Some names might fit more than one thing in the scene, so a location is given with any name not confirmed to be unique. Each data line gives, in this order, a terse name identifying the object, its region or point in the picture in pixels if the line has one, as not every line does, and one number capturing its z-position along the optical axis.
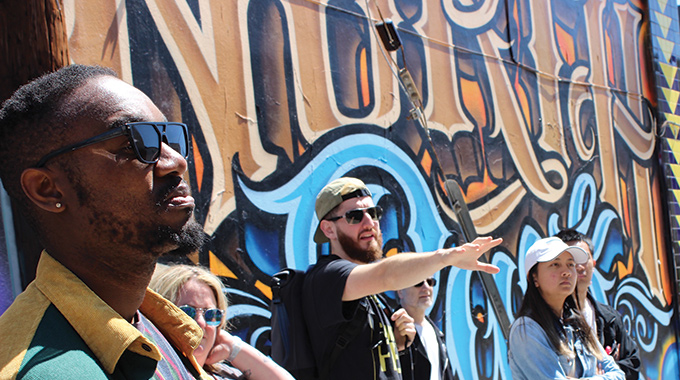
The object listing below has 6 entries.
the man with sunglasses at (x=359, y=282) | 2.41
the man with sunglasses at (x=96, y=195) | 1.20
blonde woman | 2.11
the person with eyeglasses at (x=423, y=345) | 2.90
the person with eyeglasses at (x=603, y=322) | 3.60
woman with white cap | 2.96
